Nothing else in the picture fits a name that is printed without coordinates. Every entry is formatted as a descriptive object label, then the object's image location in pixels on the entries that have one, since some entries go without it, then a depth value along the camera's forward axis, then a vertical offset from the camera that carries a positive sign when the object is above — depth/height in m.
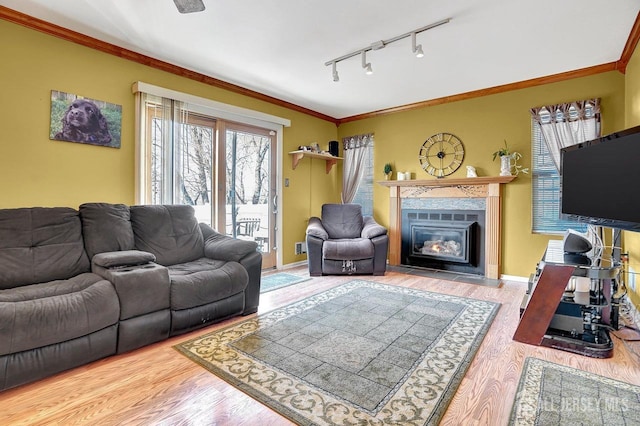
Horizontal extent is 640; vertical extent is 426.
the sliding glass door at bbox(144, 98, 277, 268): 3.37 +0.49
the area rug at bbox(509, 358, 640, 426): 1.50 -0.97
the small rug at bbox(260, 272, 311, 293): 3.74 -0.90
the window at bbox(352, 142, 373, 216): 5.42 +0.43
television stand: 2.10 -0.72
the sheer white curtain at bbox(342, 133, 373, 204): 5.44 +0.83
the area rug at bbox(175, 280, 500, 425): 1.60 -0.96
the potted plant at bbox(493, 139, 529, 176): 4.03 +0.61
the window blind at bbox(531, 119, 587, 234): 3.79 +0.25
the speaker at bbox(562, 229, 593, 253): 2.43 -0.26
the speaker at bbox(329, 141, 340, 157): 5.56 +1.09
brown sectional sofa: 1.75 -0.52
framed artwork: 2.77 +0.81
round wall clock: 4.54 +0.82
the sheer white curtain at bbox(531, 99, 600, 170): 3.52 +1.01
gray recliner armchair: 4.25 -0.57
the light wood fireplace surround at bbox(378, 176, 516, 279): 4.14 +0.22
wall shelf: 4.86 +0.87
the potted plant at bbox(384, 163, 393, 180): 5.05 +0.65
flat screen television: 1.82 +0.21
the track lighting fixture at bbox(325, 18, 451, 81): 2.69 +1.54
